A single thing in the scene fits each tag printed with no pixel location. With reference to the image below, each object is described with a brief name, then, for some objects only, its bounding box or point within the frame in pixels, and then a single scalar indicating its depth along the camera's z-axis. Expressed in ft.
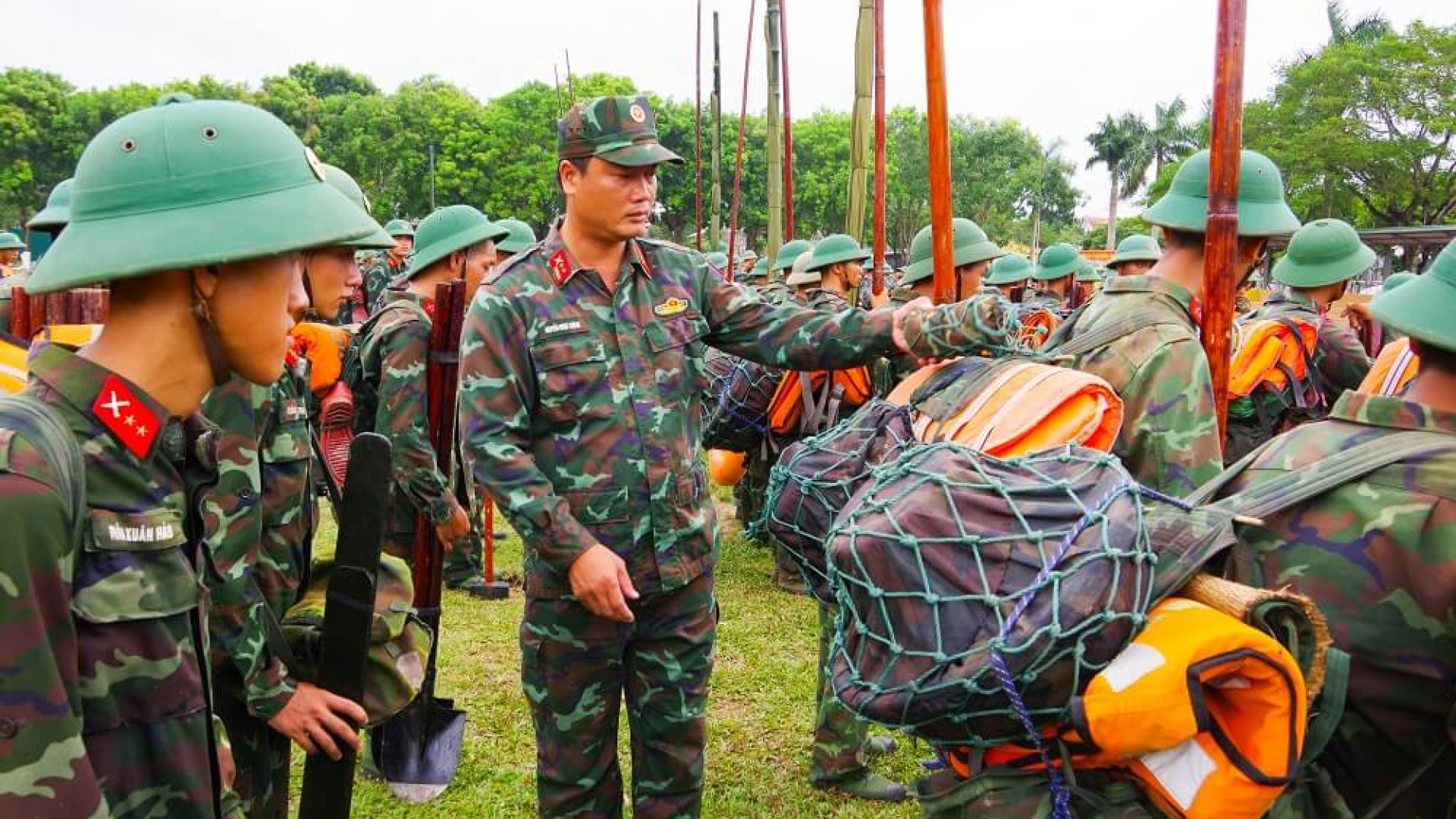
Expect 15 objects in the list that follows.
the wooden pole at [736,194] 39.76
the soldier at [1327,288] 18.89
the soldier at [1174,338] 8.58
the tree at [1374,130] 99.04
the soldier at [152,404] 4.87
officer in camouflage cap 9.86
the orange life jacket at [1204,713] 4.96
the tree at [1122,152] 173.99
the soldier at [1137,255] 29.99
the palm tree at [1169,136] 168.96
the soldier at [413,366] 13.80
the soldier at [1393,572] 5.92
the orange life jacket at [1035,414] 6.72
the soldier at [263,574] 7.59
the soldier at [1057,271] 35.01
